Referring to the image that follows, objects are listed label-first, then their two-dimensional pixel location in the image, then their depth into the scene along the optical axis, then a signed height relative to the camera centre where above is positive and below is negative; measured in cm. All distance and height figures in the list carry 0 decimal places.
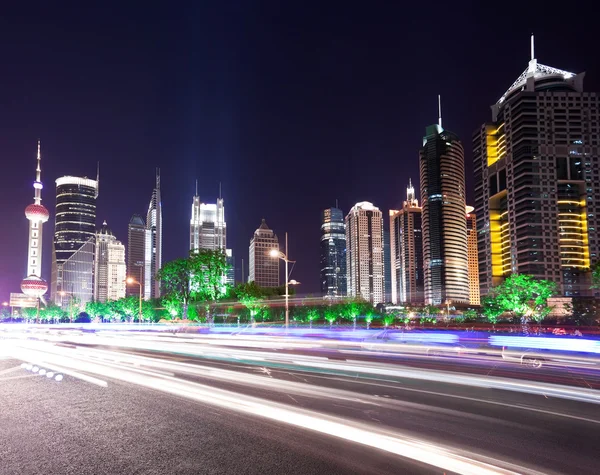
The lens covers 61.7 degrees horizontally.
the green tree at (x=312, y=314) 9106 -513
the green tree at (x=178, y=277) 6538 +147
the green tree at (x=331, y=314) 8994 -498
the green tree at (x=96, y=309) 12700 -515
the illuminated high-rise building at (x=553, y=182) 14700 +3068
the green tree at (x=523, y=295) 7519 -170
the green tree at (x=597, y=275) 6135 +97
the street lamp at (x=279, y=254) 3800 +250
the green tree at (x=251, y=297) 8028 -163
